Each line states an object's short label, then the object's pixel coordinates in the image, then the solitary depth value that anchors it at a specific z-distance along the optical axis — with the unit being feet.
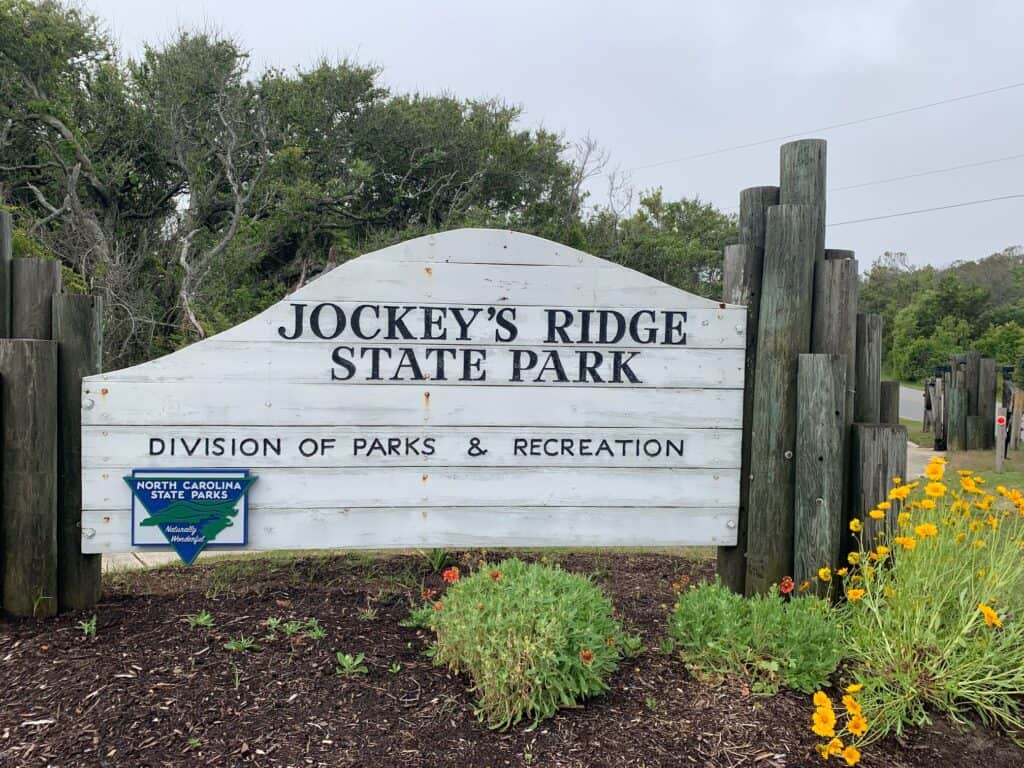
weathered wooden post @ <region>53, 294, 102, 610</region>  10.21
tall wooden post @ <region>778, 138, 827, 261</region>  11.01
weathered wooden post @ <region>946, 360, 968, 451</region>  38.45
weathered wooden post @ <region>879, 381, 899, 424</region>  11.77
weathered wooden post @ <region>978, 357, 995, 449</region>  38.63
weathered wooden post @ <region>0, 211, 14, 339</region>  10.19
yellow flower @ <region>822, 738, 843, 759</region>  7.13
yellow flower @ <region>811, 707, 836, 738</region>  6.97
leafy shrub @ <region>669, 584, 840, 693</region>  8.55
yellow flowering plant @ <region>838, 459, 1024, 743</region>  8.25
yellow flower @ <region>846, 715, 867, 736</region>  7.11
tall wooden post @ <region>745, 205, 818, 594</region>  10.74
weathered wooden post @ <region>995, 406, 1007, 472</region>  32.04
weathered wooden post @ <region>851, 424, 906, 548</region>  10.61
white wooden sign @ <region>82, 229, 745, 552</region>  10.23
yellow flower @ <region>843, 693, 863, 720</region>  7.21
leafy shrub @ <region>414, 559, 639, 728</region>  7.93
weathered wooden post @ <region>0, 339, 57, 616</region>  9.91
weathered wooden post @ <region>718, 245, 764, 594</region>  11.02
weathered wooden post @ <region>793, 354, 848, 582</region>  10.46
